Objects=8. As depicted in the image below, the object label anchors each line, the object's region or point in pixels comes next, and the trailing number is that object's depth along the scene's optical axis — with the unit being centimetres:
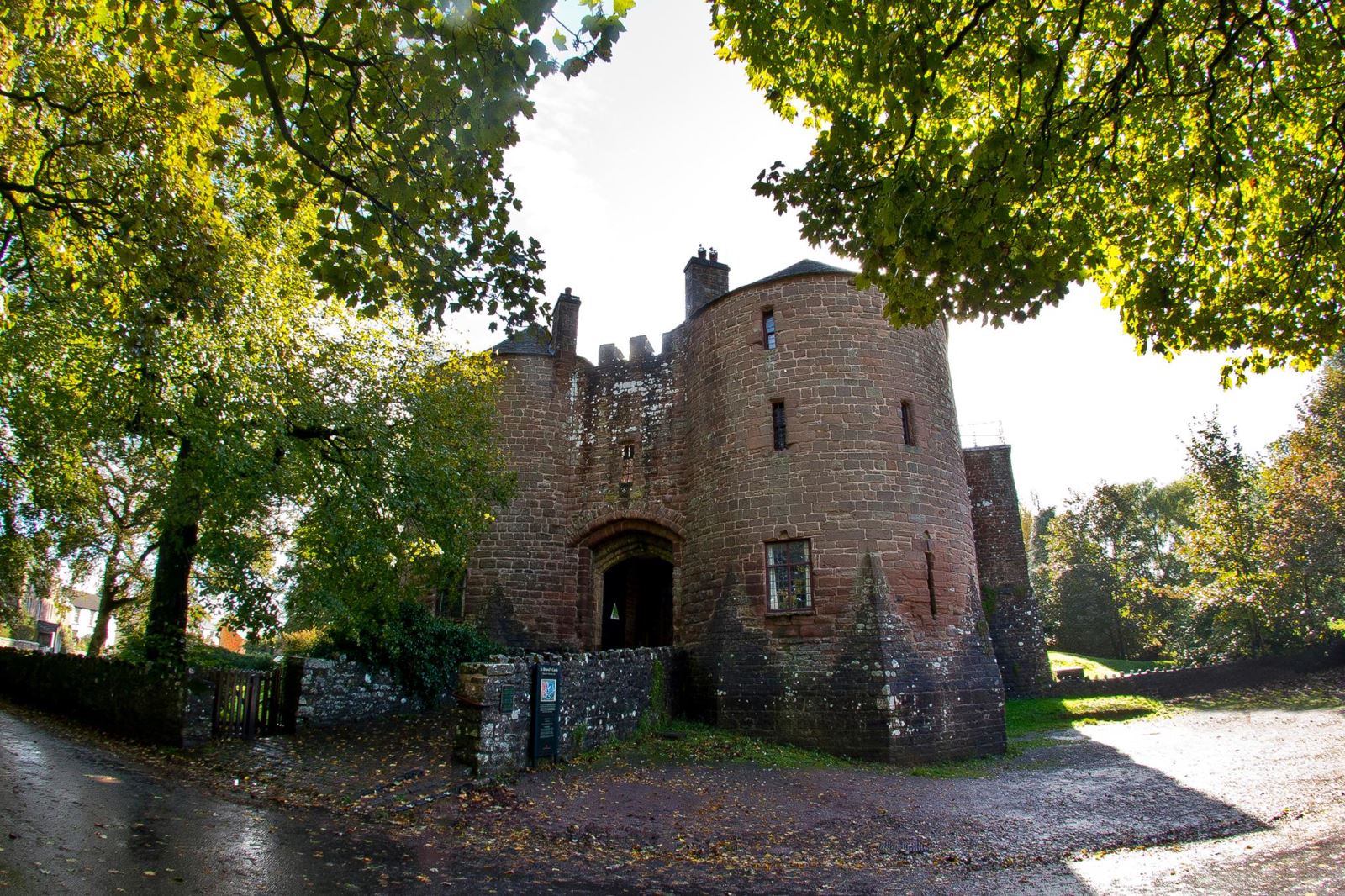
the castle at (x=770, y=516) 1358
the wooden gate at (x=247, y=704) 1239
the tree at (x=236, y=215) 566
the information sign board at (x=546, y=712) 1031
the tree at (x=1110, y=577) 3834
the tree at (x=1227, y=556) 2469
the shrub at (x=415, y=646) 1522
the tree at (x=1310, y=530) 2331
